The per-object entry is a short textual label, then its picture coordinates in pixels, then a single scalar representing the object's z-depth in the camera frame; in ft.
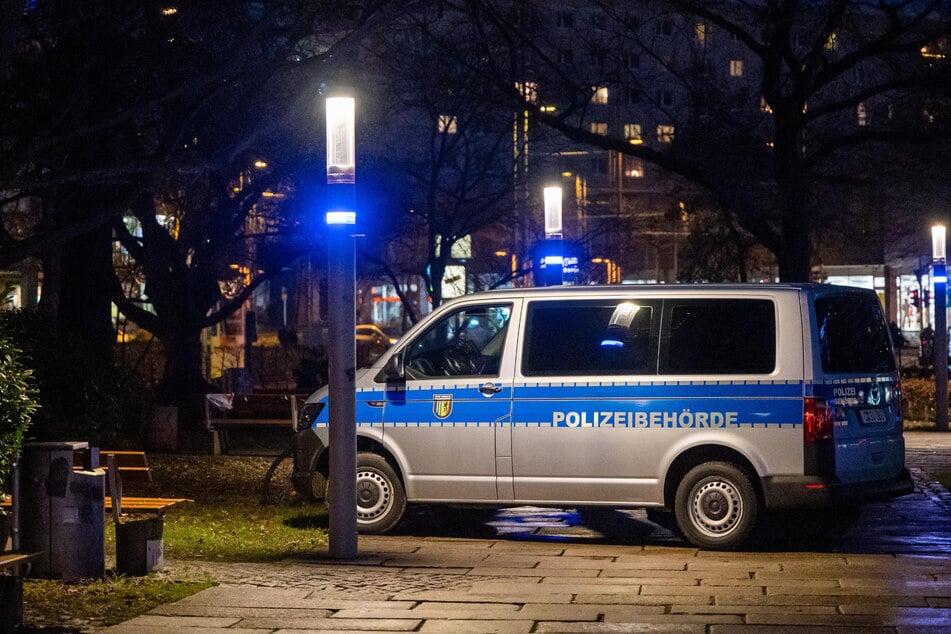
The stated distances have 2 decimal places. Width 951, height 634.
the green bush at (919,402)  87.25
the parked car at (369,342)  140.77
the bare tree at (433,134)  99.04
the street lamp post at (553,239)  64.44
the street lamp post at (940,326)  79.00
